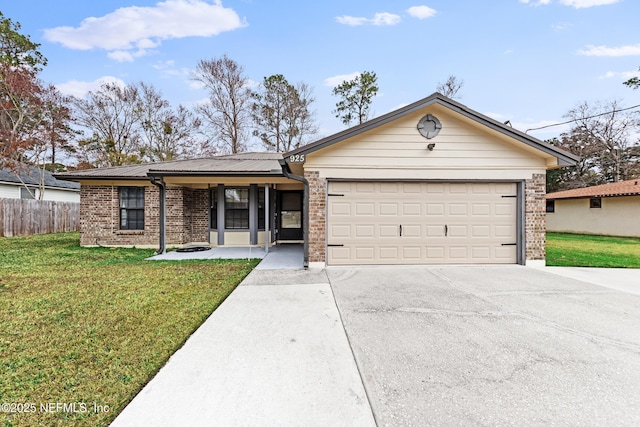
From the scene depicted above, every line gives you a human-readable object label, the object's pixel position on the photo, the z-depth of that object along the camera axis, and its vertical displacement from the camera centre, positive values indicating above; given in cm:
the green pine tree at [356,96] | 2116 +882
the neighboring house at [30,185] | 1883 +216
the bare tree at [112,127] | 2119 +658
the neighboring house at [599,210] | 1505 +33
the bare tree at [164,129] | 2191 +661
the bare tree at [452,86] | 2233 +992
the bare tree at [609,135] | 2469 +700
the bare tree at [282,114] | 2120 +742
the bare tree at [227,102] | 2106 +833
